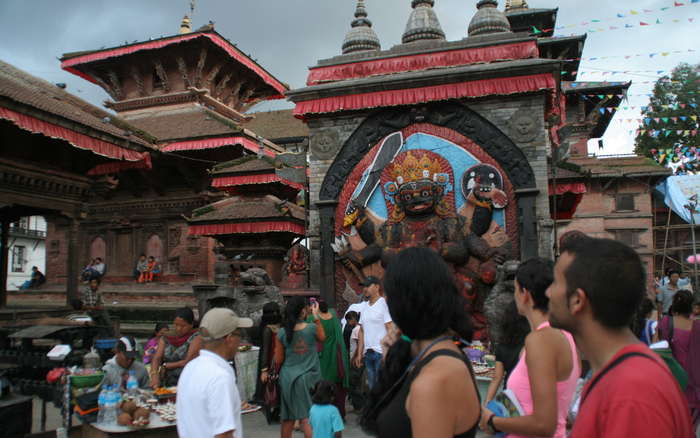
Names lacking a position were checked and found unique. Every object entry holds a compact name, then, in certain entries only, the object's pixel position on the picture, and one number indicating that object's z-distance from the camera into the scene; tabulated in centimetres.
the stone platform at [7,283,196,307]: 1806
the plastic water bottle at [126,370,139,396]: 531
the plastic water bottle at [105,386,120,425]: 478
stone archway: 1152
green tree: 2661
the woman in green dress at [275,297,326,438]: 573
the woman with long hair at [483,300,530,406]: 393
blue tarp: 2409
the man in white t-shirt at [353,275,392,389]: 711
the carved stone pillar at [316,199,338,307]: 1284
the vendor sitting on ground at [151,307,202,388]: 597
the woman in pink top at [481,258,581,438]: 257
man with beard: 148
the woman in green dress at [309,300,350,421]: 693
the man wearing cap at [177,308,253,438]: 329
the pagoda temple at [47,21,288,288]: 1928
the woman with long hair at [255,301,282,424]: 618
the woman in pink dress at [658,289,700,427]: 584
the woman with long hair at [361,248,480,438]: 196
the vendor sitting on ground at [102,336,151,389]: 564
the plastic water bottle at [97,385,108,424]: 477
